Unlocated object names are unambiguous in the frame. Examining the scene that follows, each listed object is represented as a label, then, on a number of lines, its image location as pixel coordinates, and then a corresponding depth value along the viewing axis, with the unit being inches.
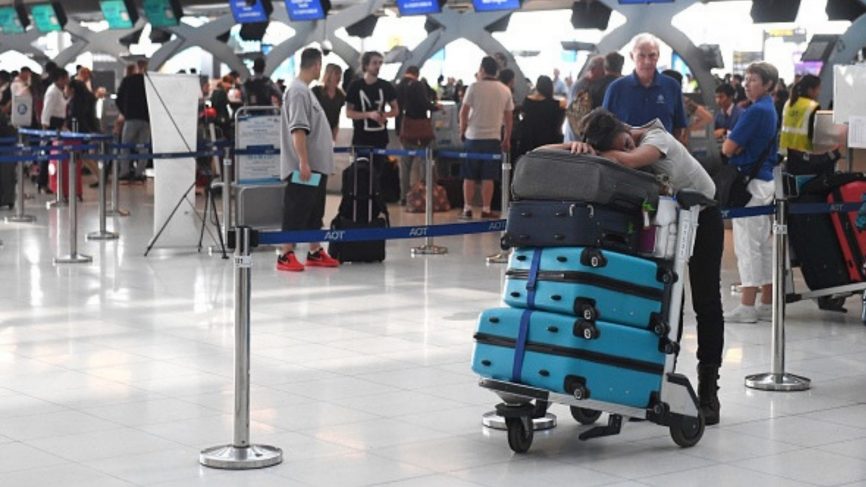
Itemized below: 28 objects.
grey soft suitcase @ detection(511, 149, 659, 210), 236.2
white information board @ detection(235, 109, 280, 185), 524.4
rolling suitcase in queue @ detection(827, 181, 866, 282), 381.1
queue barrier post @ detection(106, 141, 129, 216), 668.7
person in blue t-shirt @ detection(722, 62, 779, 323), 371.9
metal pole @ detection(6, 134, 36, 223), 641.0
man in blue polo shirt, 363.9
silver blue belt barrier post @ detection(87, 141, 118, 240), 570.9
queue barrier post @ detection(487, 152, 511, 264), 510.6
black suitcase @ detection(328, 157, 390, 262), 500.9
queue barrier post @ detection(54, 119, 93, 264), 497.0
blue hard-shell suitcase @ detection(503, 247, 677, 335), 236.2
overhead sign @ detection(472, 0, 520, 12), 810.8
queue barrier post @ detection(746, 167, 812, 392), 298.4
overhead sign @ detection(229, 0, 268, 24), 941.2
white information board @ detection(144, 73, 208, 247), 510.3
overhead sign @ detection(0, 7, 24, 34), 1215.6
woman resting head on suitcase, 249.6
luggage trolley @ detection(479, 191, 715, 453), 237.1
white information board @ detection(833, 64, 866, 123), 324.2
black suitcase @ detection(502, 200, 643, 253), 237.0
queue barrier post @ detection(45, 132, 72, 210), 643.7
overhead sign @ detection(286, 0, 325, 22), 868.0
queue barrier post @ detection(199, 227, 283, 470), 236.5
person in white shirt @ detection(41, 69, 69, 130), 787.4
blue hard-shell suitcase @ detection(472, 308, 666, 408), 235.8
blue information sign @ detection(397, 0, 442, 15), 824.9
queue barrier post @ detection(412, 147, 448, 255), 533.6
